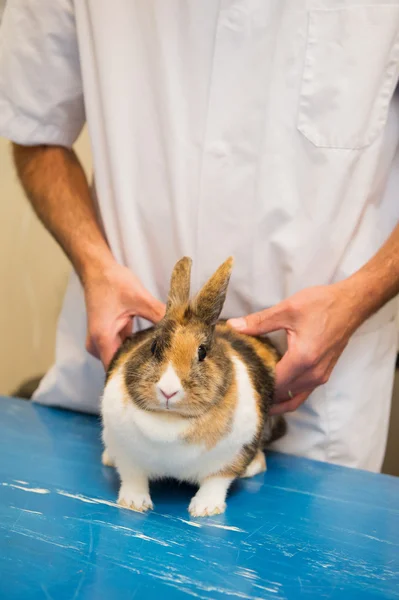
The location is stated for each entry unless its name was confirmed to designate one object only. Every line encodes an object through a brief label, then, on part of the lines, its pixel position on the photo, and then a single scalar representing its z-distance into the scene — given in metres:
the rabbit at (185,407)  0.90
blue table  0.74
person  1.13
